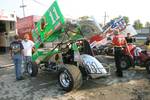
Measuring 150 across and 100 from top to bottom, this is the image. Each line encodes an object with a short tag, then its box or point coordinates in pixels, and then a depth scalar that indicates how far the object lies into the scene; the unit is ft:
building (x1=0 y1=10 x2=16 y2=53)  26.12
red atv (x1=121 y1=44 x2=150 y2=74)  15.28
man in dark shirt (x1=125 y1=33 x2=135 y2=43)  19.67
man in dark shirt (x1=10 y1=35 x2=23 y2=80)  13.76
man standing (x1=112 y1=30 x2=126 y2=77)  13.85
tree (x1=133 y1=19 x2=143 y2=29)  148.82
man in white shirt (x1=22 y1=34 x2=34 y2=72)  14.55
